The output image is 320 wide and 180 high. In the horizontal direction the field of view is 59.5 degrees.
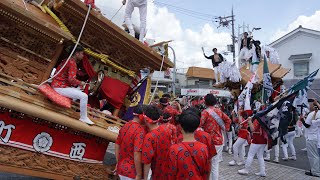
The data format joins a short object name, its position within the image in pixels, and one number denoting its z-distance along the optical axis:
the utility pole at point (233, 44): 31.71
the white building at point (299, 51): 23.92
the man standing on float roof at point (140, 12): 6.63
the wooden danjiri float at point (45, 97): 4.09
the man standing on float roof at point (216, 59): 9.75
